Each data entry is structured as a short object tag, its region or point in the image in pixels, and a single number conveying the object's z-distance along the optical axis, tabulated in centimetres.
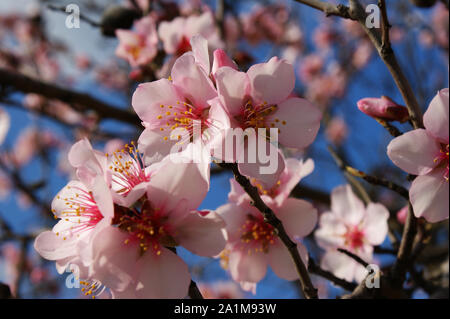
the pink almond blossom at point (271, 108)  44
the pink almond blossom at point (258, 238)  49
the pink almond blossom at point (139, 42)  62
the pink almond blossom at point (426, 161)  45
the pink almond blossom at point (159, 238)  43
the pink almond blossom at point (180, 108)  44
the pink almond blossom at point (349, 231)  53
